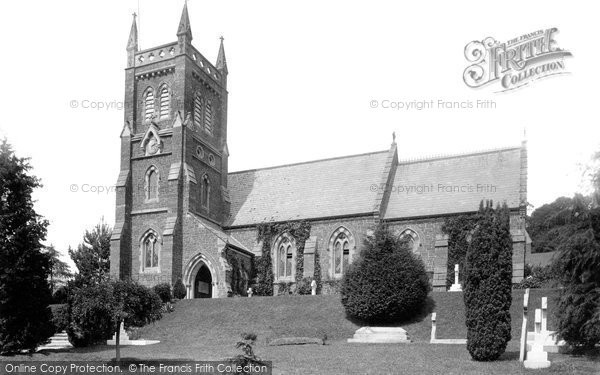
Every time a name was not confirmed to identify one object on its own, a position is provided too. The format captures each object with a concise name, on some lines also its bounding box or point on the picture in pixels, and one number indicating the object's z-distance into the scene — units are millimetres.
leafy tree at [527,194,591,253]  19703
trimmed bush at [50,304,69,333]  28108
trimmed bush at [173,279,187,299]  40469
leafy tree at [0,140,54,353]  26391
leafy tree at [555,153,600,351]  18688
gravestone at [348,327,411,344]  26984
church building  41438
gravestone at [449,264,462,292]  35028
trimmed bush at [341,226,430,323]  30859
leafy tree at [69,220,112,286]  64562
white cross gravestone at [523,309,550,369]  18386
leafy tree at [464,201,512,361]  19734
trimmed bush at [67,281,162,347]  23672
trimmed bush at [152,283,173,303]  38062
